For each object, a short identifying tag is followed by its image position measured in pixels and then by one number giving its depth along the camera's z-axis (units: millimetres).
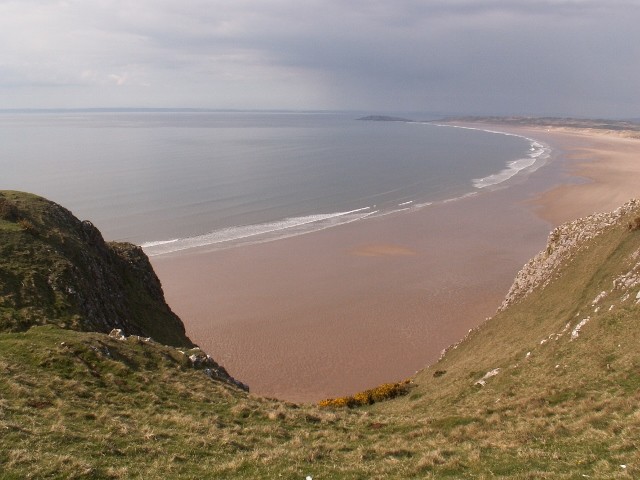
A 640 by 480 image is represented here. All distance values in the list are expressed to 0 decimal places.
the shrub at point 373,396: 26267
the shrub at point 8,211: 30781
